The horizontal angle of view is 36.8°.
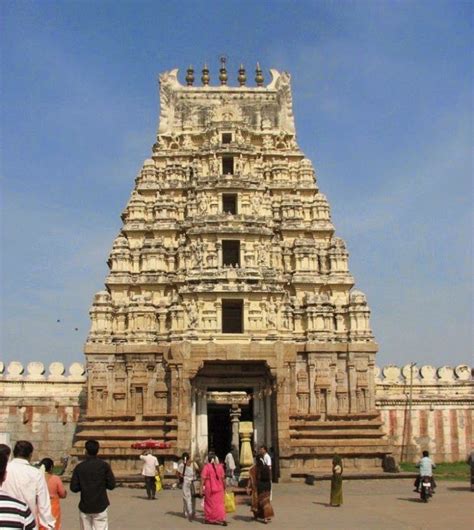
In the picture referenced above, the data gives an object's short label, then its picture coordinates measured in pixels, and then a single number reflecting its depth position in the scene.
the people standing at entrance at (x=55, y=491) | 9.93
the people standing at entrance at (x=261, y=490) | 15.99
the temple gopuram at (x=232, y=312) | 27.42
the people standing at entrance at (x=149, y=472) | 20.00
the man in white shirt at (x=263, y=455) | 16.81
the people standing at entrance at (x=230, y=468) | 25.54
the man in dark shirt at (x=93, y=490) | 9.28
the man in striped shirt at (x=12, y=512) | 6.33
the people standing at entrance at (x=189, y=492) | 16.69
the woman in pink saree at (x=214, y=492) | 15.75
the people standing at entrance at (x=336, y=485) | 18.18
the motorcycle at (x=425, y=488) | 19.30
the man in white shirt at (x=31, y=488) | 6.80
